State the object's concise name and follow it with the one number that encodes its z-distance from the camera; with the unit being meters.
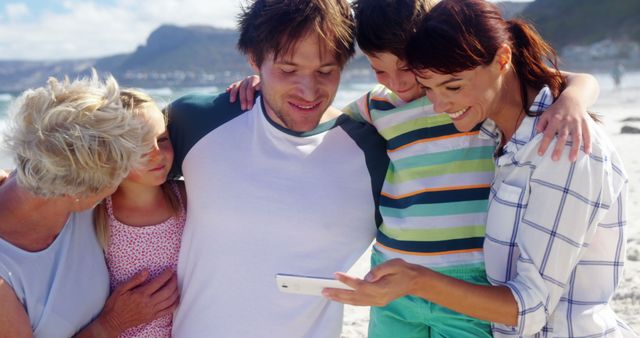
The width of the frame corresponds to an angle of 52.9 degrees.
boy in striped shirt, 2.43
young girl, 2.54
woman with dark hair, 1.88
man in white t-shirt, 2.54
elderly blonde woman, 2.09
